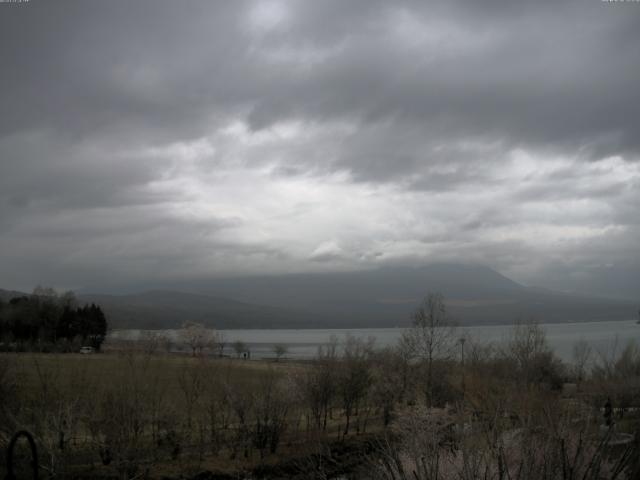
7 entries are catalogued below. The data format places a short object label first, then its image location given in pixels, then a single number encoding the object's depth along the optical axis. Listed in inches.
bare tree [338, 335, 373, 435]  1969.7
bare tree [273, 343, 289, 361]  5788.4
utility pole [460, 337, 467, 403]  2673.5
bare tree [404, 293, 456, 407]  2375.7
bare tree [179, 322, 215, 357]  5674.2
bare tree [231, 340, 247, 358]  6069.9
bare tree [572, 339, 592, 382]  2327.0
